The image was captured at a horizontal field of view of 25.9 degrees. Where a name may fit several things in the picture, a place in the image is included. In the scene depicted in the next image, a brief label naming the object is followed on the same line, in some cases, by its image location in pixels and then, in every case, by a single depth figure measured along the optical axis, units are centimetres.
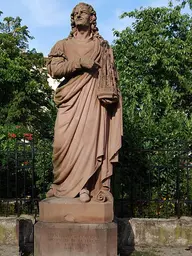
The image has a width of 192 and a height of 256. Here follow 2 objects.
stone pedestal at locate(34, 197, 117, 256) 523
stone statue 546
